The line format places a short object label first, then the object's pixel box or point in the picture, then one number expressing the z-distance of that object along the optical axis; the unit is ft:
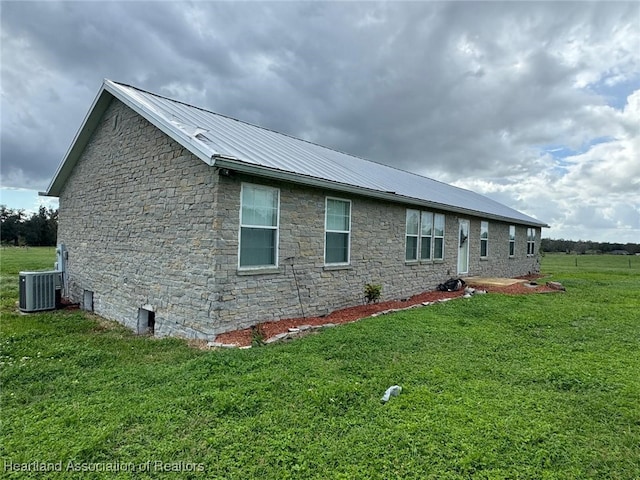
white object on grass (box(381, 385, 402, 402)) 12.22
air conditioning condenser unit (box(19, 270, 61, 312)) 30.81
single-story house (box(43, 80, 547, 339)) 21.03
